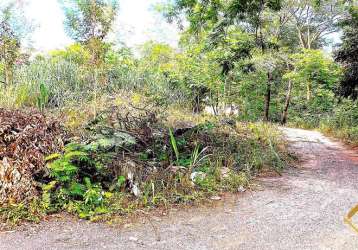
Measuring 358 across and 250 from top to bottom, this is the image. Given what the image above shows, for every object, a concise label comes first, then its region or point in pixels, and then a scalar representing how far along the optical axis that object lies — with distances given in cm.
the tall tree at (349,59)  757
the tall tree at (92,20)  622
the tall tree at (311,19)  1721
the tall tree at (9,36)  693
